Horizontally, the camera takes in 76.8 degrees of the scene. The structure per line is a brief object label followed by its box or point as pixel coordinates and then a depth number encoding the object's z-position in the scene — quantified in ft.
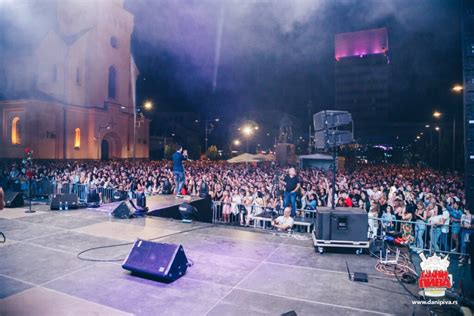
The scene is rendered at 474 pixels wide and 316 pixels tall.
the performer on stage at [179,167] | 35.65
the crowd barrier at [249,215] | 31.96
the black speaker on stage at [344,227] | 21.20
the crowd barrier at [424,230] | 25.32
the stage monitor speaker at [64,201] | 34.57
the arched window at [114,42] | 129.49
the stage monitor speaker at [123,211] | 30.68
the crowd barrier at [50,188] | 48.28
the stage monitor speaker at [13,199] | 35.41
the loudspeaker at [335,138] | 22.63
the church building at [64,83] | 98.02
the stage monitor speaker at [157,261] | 15.89
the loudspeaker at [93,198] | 37.50
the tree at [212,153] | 184.60
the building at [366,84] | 328.70
